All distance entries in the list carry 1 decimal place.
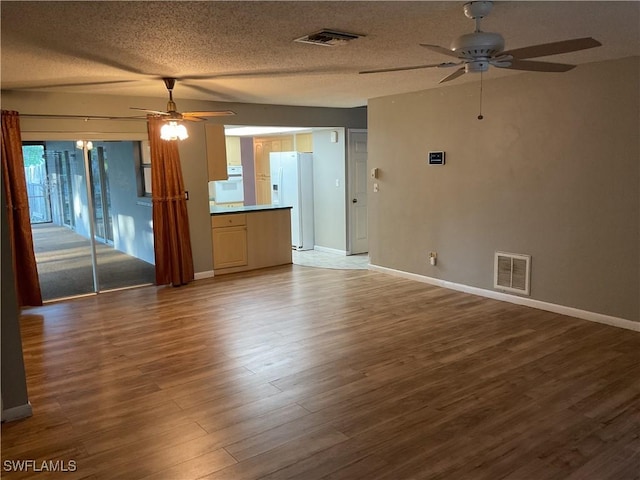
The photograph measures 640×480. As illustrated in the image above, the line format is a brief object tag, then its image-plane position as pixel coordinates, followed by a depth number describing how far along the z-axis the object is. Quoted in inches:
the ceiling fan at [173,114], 185.8
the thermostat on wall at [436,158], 232.1
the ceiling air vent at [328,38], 126.6
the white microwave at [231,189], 377.4
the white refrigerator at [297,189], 335.6
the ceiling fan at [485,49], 97.9
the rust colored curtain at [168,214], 238.8
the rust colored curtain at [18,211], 199.0
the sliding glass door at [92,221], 226.5
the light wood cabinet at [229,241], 271.6
